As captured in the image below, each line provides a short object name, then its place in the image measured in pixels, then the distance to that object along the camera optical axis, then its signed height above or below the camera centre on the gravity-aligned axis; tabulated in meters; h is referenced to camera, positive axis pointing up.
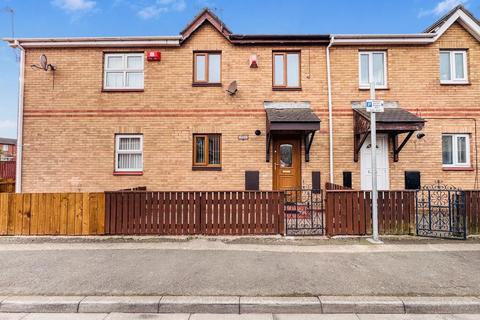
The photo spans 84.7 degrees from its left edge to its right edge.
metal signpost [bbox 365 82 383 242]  5.95 +0.54
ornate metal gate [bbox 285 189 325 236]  6.45 -1.23
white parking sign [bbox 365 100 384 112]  6.07 +1.60
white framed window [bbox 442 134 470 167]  9.62 +0.91
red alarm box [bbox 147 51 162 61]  9.91 +4.45
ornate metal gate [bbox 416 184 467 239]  6.08 -1.12
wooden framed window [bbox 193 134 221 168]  9.83 +0.90
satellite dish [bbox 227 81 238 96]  9.65 +3.17
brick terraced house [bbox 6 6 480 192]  9.64 +2.51
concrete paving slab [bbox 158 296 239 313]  3.43 -1.72
